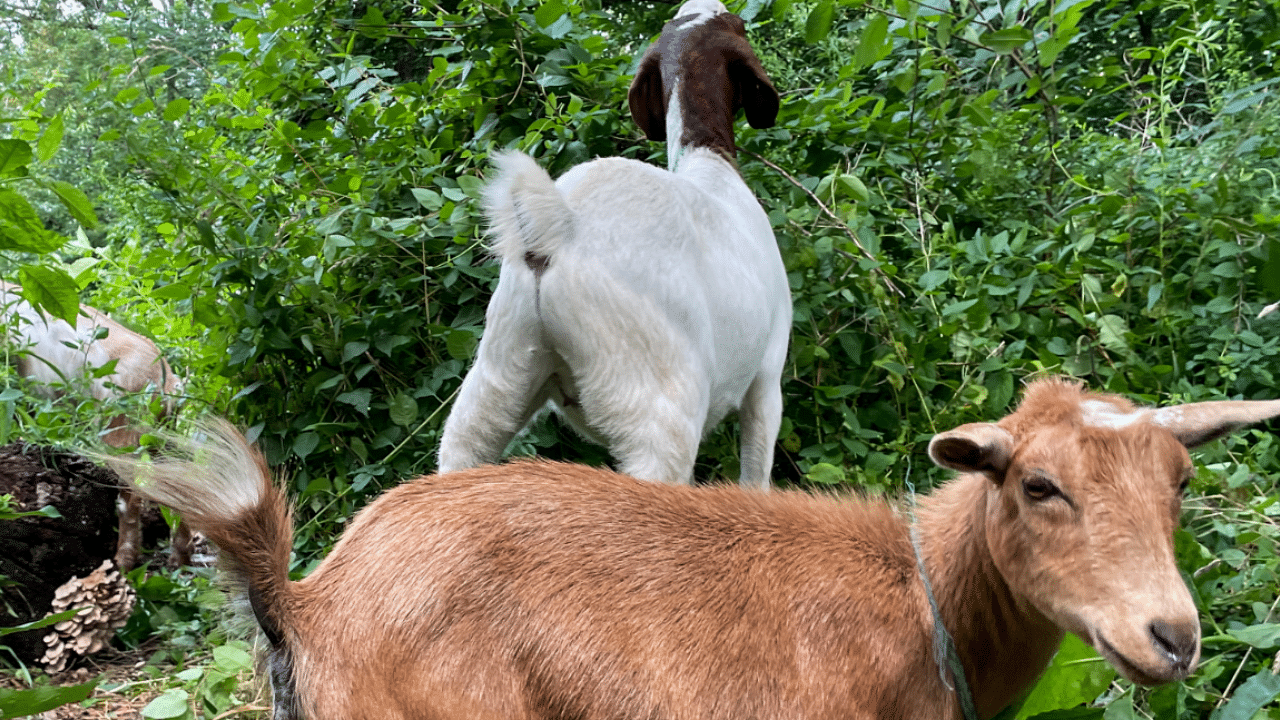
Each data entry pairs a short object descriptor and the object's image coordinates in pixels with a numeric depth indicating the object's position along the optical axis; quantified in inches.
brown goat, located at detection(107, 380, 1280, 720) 73.4
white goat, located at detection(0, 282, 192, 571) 165.5
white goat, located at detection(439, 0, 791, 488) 107.9
